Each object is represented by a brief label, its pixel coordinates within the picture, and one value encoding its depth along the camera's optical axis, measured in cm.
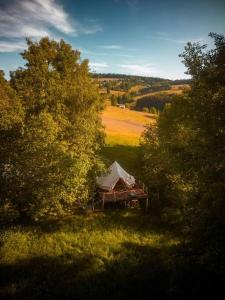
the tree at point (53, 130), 2281
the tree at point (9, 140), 2222
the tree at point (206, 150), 1381
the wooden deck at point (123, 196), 3006
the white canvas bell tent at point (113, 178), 3115
